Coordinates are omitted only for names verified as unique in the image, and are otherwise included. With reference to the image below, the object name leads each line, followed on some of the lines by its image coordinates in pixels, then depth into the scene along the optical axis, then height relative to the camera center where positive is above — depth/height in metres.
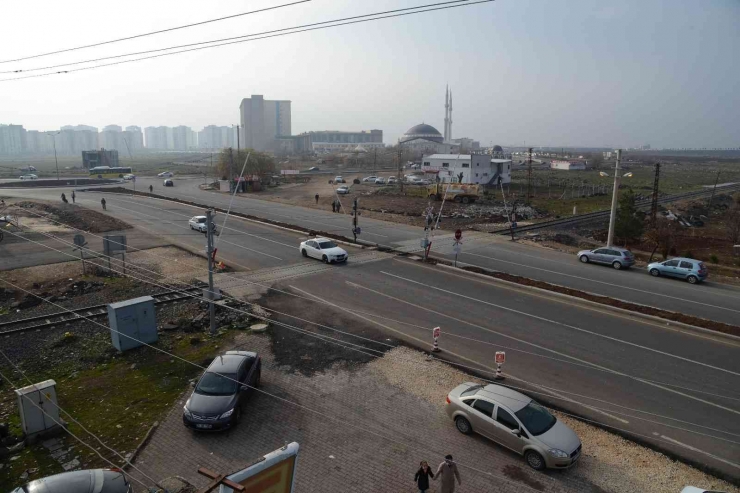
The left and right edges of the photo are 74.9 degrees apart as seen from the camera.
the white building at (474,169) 70.62 -2.30
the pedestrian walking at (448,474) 8.92 -5.84
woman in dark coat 9.02 -5.95
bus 88.06 -4.20
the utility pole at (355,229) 31.90 -5.00
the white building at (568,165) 142.12 -3.28
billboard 4.67 -3.15
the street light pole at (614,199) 29.69 -2.77
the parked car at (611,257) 27.45 -5.80
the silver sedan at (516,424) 10.09 -5.92
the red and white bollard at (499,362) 13.91 -5.95
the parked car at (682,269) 24.59 -5.83
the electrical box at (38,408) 10.95 -5.85
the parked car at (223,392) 11.27 -5.90
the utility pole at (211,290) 16.87 -4.83
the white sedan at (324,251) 26.81 -5.50
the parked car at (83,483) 8.37 -5.81
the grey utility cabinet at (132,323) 15.36 -5.50
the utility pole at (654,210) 40.36 -4.54
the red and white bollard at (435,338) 15.62 -5.90
